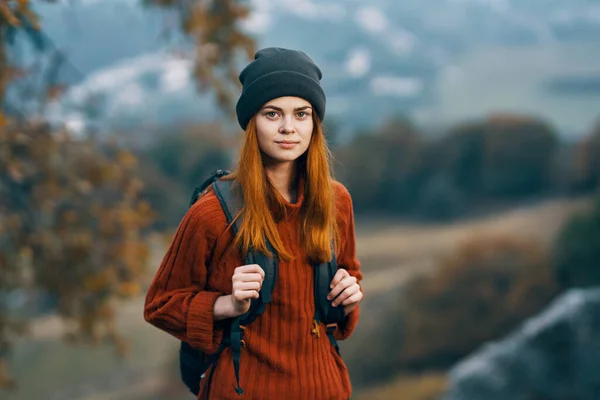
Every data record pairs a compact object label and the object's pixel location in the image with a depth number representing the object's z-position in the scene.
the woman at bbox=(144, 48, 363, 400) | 2.16
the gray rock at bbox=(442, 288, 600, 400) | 6.68
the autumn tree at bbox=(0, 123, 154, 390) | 6.01
